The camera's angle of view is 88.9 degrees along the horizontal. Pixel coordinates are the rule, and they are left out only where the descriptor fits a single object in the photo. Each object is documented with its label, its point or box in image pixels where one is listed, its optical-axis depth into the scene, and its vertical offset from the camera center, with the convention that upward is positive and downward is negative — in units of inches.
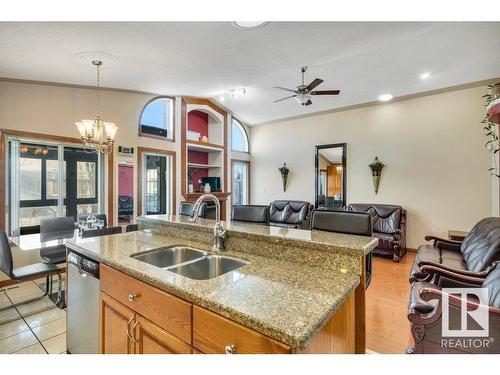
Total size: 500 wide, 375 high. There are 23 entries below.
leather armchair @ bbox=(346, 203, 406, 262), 177.9 -30.6
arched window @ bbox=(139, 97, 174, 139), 199.3 +57.1
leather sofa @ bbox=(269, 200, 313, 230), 237.8 -26.2
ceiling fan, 156.2 +59.3
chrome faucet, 68.9 -13.3
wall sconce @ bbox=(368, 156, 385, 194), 212.8 +13.9
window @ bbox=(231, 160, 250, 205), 290.7 +5.9
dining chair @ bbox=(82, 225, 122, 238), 107.3 -19.2
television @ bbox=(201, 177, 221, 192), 257.4 +5.4
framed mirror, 236.1 +10.6
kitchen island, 34.8 -17.5
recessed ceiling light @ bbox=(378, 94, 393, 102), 200.7 +71.5
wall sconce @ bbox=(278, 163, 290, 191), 270.1 +14.9
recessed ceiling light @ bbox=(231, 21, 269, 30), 101.7 +66.6
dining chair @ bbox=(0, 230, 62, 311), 98.7 -33.9
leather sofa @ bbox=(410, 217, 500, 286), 87.7 -30.2
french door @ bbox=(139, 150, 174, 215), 199.8 +3.7
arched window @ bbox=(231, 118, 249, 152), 287.7 +58.0
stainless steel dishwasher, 64.2 -31.4
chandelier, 119.3 +26.6
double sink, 63.4 -19.6
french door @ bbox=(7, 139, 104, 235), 142.6 +3.3
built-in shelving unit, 238.8 +41.4
